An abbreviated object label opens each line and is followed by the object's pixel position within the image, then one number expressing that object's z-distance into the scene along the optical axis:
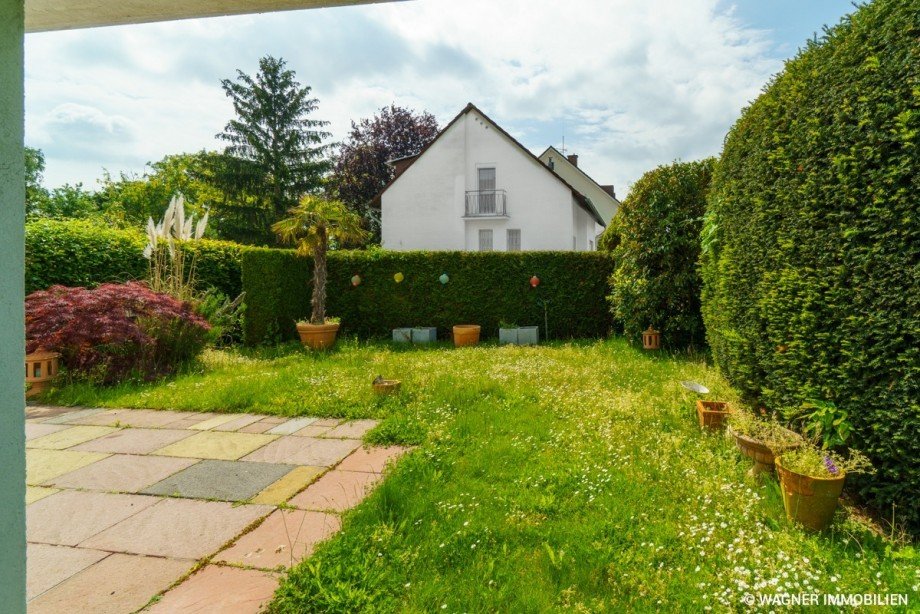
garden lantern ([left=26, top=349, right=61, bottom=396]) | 5.81
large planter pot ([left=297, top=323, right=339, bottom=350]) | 8.88
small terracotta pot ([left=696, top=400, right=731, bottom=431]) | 3.83
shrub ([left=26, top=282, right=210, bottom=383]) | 5.95
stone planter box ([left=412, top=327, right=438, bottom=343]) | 10.58
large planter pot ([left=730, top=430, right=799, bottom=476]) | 2.98
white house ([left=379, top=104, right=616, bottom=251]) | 19.20
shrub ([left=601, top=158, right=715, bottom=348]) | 7.70
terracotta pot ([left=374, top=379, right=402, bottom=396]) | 5.11
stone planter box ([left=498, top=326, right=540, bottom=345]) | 10.28
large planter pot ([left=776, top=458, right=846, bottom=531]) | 2.38
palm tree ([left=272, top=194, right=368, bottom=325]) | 8.84
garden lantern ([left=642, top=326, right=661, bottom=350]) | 7.97
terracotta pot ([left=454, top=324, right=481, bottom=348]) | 9.96
